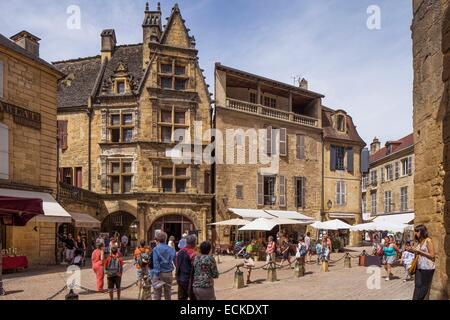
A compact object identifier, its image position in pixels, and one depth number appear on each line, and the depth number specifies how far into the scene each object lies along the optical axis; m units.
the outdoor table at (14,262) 13.61
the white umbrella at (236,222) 21.56
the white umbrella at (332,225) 21.34
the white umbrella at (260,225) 19.08
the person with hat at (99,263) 10.36
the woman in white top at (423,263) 6.71
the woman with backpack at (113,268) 8.90
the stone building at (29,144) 15.02
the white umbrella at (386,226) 18.37
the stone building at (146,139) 23.19
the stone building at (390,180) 36.34
